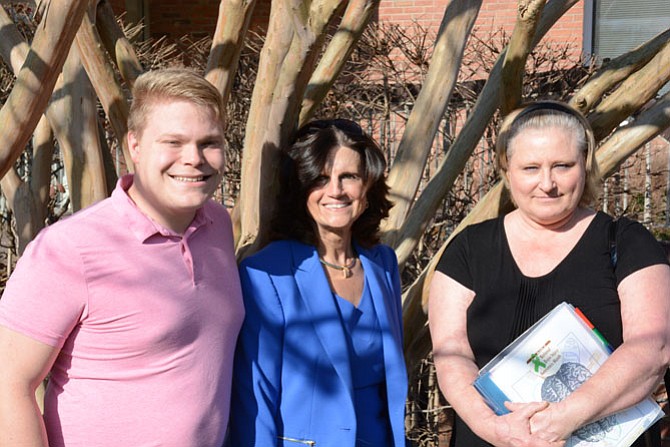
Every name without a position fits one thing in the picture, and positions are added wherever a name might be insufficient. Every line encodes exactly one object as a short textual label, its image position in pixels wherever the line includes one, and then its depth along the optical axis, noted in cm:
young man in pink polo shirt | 218
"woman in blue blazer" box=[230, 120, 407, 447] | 264
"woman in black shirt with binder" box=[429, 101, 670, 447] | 246
